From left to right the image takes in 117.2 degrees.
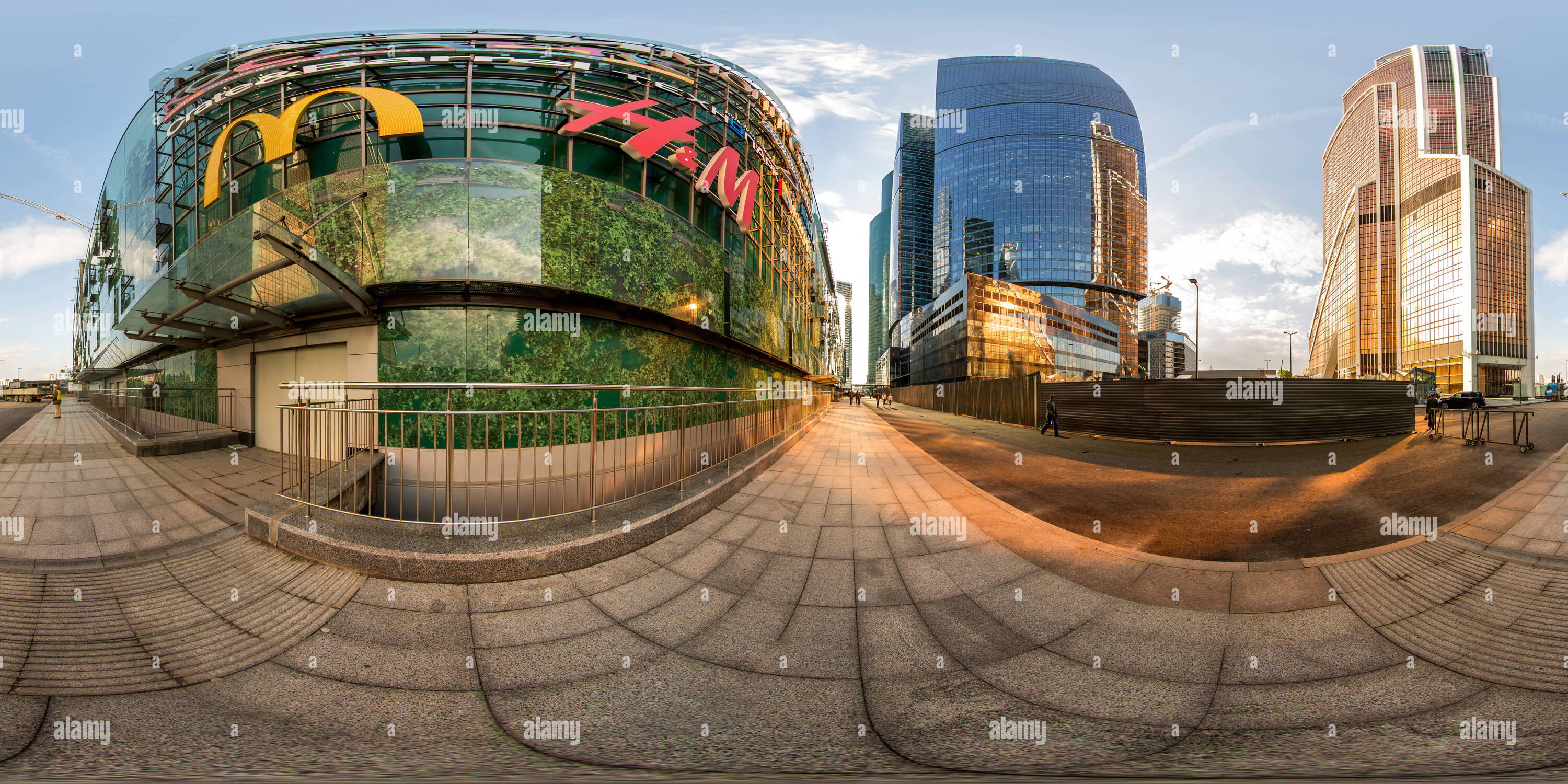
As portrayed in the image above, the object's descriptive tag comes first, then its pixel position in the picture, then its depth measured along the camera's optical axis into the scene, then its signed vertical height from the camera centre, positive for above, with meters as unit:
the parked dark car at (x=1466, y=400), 32.47 -0.56
